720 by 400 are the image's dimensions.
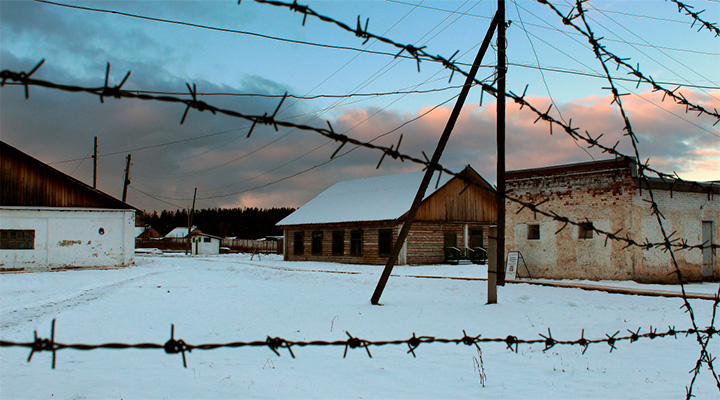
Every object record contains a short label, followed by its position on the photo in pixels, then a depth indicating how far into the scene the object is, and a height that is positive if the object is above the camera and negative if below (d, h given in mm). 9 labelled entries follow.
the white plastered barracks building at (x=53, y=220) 27594 +723
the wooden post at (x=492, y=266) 13156 -691
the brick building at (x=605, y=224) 18344 +510
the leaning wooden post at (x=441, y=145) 11680 +2052
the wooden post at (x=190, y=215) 61438 +2212
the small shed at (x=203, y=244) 61469 -1018
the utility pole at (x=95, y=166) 45312 +5581
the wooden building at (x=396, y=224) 32469 +762
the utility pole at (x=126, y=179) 46125 +4664
